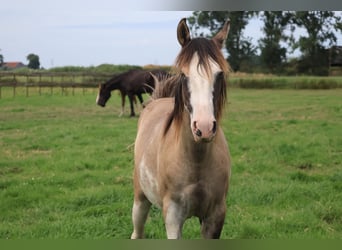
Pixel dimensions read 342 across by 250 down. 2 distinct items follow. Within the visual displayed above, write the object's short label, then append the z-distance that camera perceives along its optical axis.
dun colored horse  3.27
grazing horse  23.40
